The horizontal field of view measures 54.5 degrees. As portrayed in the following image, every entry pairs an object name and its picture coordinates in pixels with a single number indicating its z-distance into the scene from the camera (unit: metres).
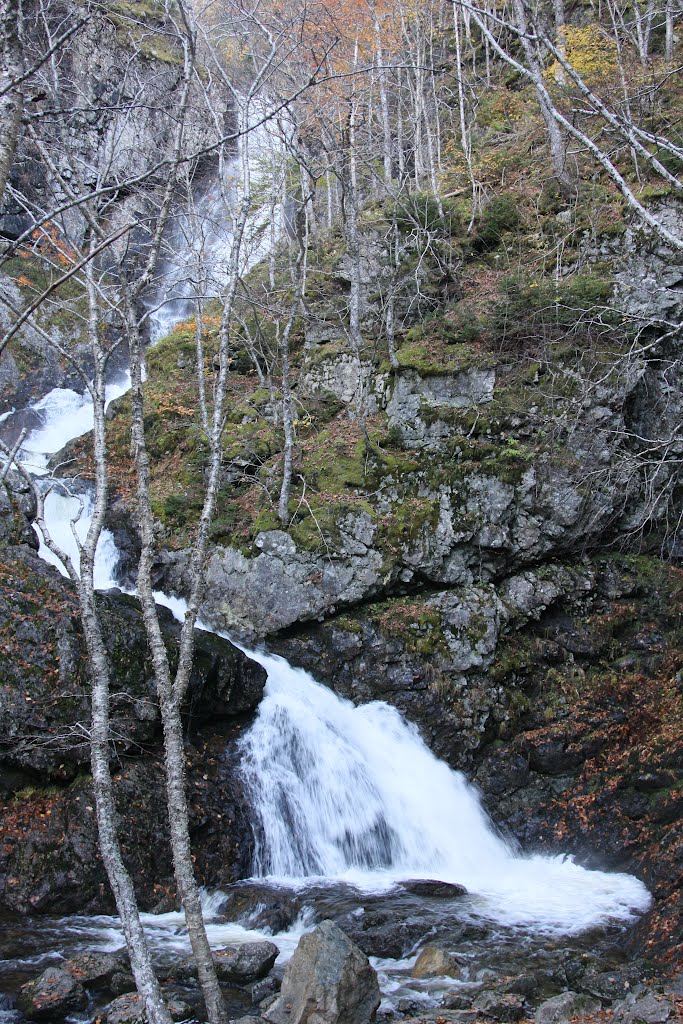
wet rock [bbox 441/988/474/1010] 5.27
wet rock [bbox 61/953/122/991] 5.39
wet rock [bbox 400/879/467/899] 7.51
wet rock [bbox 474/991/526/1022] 5.07
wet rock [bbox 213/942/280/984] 5.70
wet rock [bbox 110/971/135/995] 5.37
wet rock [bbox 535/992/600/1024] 4.94
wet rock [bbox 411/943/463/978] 5.88
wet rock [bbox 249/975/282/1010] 5.38
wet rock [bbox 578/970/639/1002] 5.45
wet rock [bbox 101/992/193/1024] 4.84
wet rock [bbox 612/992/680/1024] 4.54
